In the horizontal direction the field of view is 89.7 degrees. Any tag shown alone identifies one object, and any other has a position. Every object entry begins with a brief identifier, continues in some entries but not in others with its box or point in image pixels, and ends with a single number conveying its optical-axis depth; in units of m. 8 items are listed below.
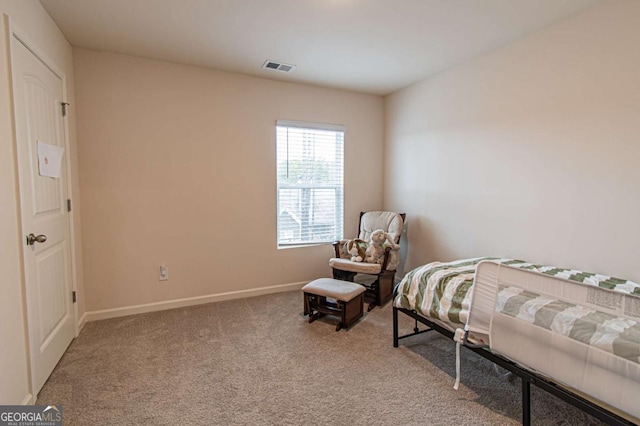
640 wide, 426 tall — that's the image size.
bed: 1.31
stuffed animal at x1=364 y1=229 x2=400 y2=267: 3.57
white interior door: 1.90
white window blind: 3.94
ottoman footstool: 2.88
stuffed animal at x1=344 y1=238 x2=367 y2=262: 3.61
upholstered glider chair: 3.46
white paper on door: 2.16
